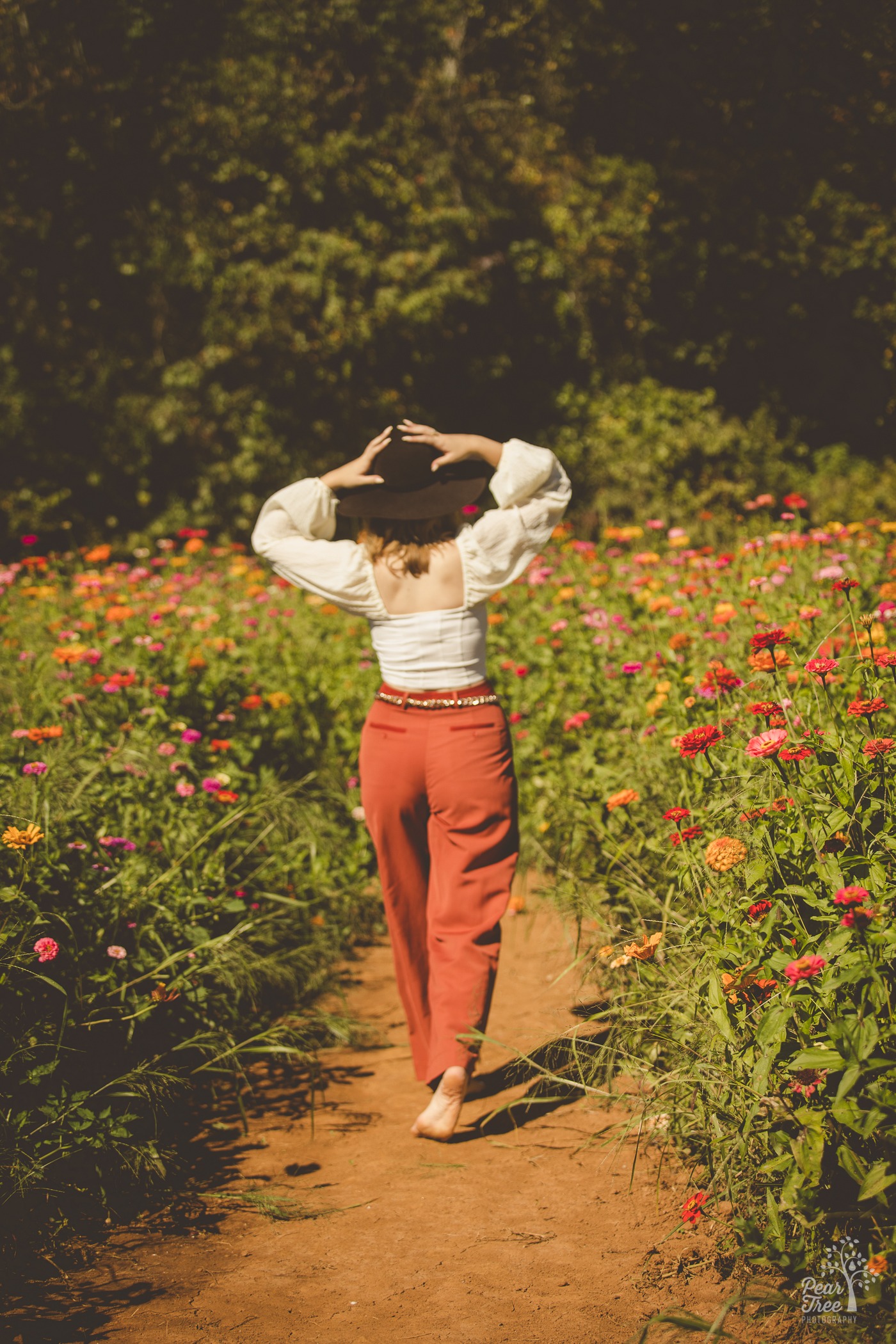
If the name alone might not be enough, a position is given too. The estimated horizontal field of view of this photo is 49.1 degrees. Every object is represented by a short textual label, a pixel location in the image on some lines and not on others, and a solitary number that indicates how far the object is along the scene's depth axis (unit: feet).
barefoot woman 8.11
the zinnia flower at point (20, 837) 7.16
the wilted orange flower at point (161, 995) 7.90
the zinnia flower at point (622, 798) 7.83
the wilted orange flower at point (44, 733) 9.07
